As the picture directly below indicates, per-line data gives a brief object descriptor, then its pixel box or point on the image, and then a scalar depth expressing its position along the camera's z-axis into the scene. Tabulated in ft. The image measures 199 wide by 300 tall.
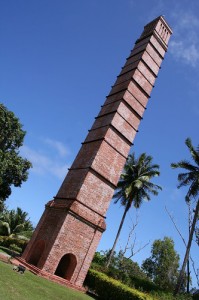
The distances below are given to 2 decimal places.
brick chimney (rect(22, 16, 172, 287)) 46.42
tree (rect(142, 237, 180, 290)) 135.53
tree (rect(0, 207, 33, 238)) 109.40
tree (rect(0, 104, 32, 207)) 78.48
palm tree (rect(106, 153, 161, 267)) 92.12
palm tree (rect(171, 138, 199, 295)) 79.36
